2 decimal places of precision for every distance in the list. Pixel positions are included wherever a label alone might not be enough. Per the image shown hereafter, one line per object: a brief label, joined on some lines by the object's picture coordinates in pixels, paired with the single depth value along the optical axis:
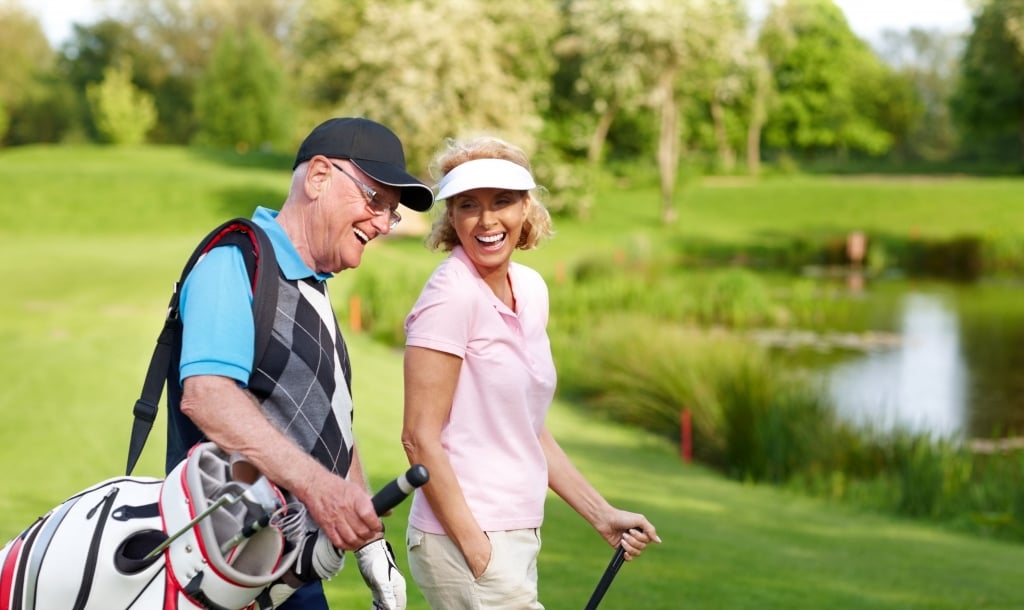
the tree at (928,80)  81.31
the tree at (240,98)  57.22
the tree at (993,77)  48.31
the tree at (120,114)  57.53
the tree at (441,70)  35.19
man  2.42
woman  2.92
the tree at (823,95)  68.94
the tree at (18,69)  64.19
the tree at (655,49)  39.12
